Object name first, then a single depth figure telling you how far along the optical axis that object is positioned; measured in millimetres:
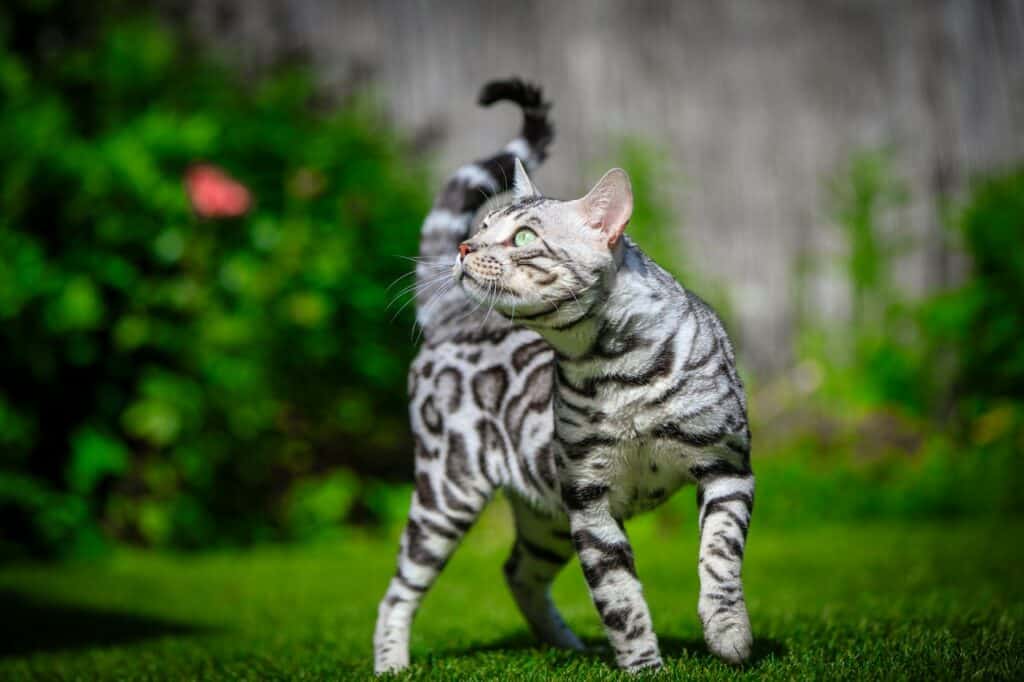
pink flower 6430
